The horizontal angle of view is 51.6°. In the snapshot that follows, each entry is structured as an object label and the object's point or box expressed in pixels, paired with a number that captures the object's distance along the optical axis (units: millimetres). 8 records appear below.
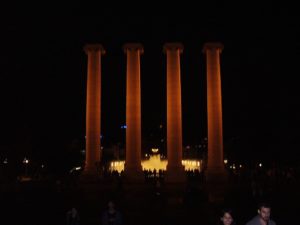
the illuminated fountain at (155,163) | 107256
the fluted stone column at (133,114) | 66438
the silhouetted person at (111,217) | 18221
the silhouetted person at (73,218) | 22614
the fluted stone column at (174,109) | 66577
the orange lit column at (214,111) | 66809
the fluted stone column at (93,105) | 68200
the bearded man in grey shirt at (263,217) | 11672
